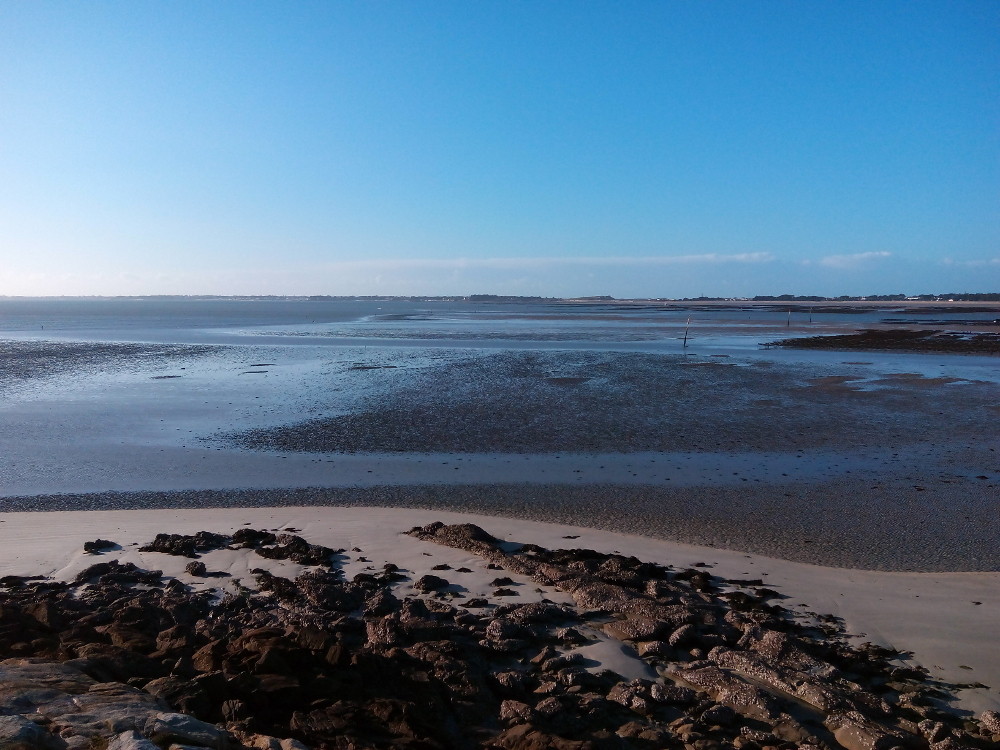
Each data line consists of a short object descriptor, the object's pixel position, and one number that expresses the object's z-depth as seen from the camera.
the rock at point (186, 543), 7.72
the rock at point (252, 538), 8.01
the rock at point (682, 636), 5.57
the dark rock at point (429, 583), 6.77
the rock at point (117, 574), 6.86
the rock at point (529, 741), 4.16
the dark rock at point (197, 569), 7.07
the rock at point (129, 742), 3.60
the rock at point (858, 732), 4.32
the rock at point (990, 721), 4.49
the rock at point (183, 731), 3.78
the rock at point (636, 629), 5.73
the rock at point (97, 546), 7.74
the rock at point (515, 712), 4.49
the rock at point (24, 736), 3.49
